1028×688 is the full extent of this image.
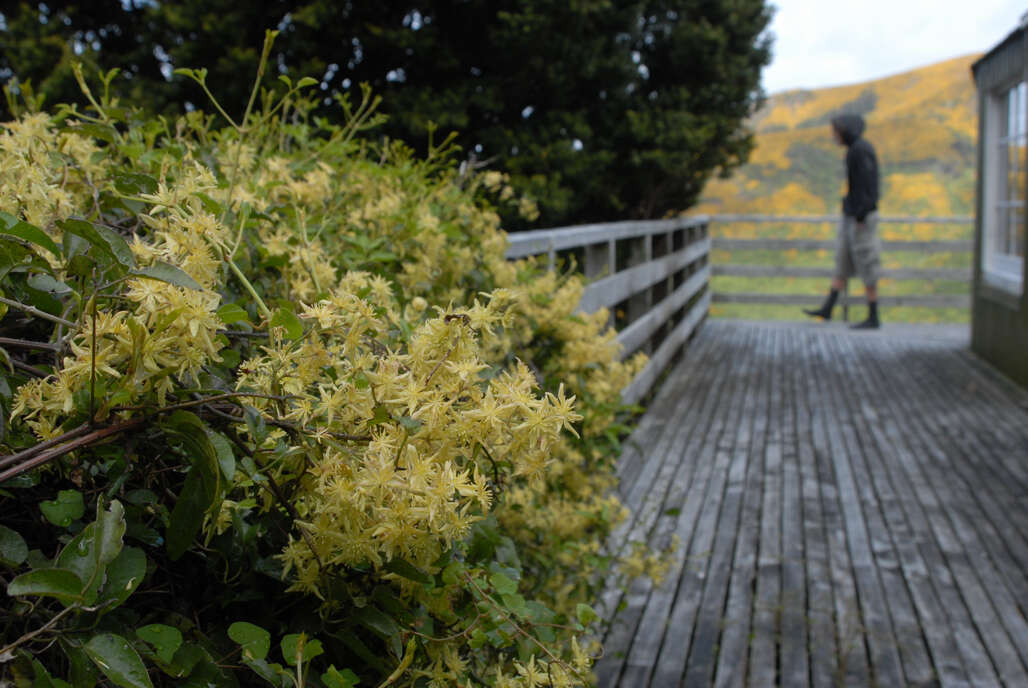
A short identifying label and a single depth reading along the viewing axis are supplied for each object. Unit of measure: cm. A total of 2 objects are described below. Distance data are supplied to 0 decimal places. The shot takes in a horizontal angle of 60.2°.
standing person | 761
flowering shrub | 61
